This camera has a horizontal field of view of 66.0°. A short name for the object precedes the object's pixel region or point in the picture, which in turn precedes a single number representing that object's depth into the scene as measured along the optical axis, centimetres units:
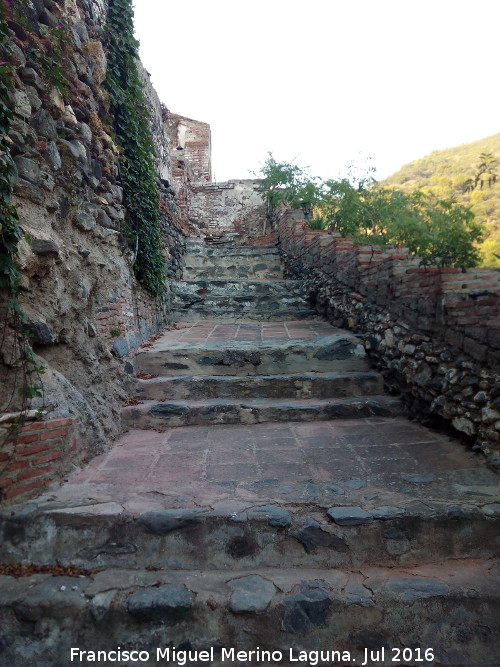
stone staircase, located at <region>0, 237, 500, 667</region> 153
